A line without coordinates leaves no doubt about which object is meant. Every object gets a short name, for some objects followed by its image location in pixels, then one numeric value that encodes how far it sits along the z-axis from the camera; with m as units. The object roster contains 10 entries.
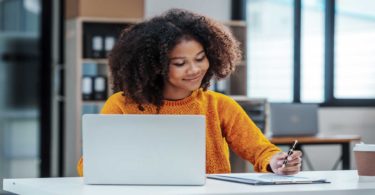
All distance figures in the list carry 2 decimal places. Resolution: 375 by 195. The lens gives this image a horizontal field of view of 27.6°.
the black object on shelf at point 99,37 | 5.97
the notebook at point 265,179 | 2.01
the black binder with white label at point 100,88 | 5.99
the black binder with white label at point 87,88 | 5.97
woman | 2.42
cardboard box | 5.91
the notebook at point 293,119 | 5.79
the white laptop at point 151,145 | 1.94
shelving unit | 5.93
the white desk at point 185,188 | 1.83
